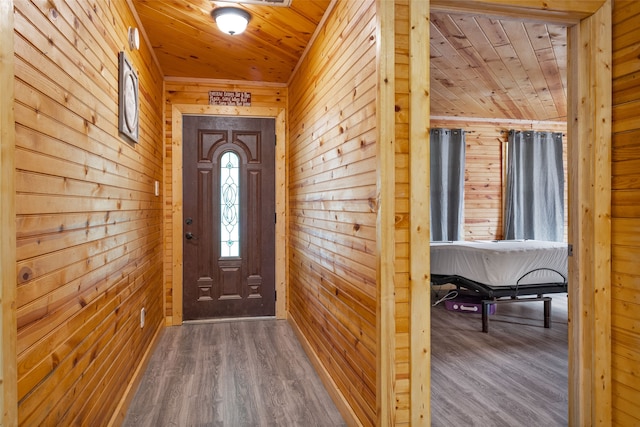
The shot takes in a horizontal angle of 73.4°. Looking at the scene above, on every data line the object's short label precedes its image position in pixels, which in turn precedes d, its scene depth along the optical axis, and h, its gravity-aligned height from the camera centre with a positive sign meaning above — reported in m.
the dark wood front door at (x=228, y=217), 4.50 -0.12
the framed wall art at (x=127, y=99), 2.45 +0.65
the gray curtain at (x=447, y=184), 6.38 +0.32
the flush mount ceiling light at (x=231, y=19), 2.87 +1.28
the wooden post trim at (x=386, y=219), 1.87 -0.06
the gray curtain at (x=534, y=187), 6.69 +0.28
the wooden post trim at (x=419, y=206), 1.90 +0.00
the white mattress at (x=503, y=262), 4.21 -0.57
